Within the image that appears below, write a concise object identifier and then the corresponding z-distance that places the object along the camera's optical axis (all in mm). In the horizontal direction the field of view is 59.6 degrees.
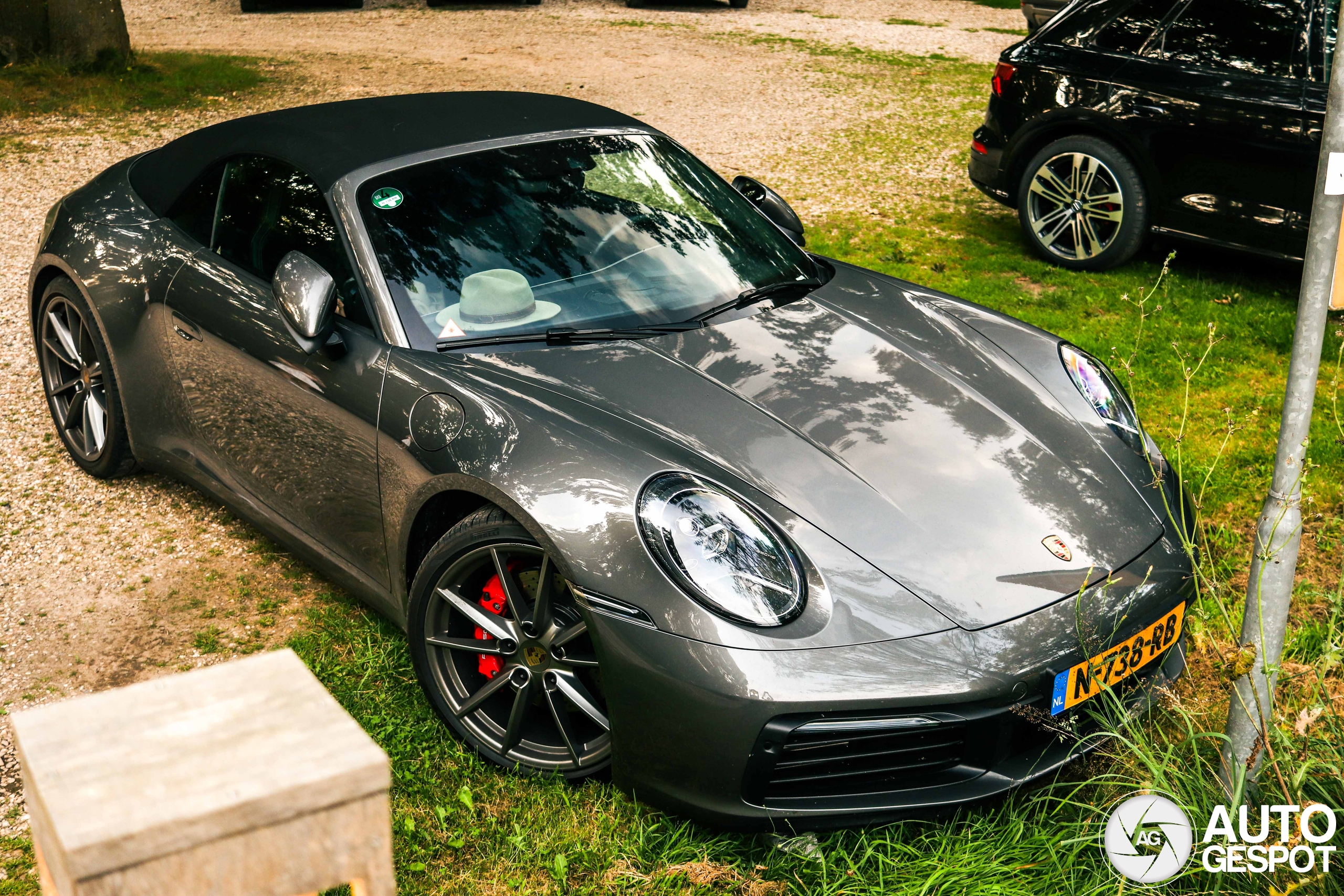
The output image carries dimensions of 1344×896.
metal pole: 2266
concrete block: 1009
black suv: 5930
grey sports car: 2496
